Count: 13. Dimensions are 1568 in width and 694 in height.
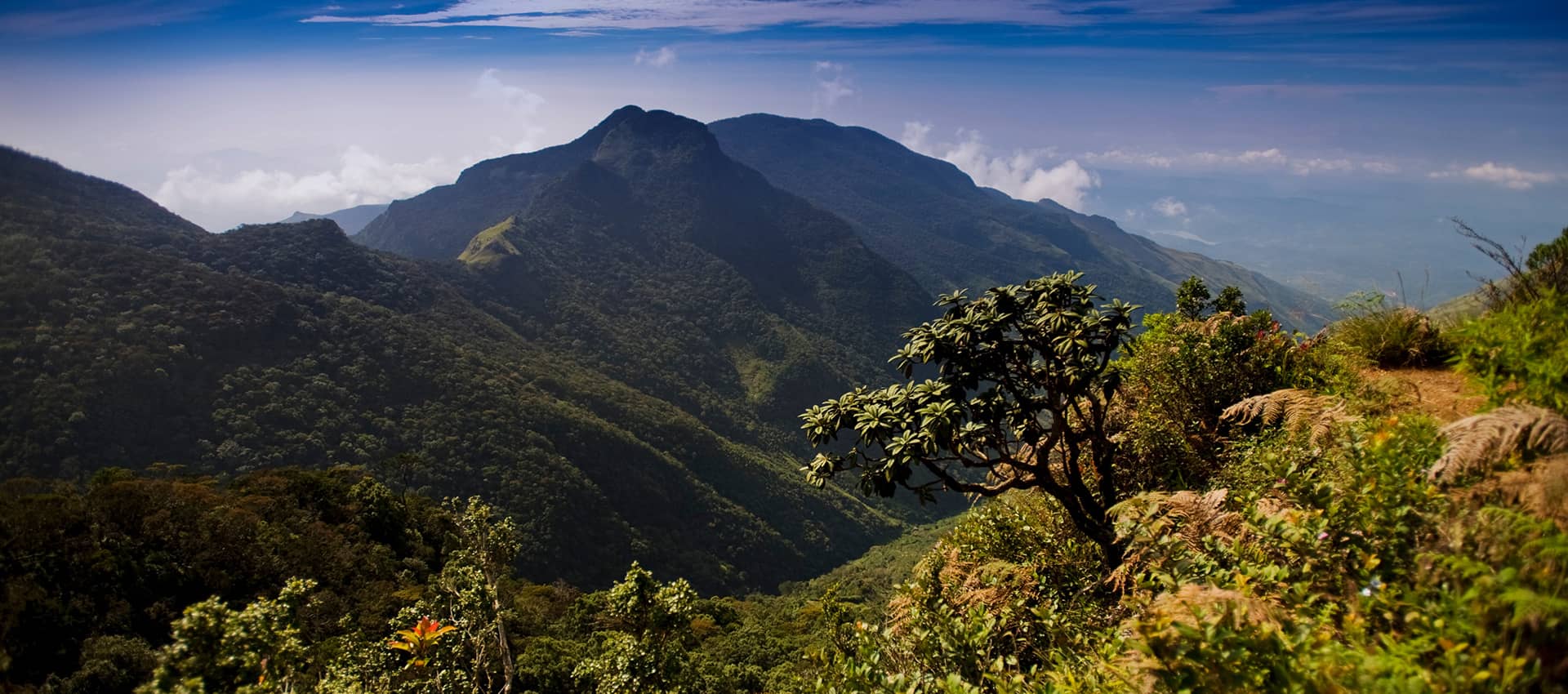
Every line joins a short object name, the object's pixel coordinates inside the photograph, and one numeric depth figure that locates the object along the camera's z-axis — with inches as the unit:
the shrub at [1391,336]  335.3
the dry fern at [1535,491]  136.1
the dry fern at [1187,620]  133.2
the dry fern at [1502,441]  155.9
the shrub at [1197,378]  351.3
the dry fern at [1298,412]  255.7
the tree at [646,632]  489.4
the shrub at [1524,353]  180.5
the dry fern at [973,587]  288.5
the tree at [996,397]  286.4
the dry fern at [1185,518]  213.0
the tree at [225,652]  221.9
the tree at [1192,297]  625.9
